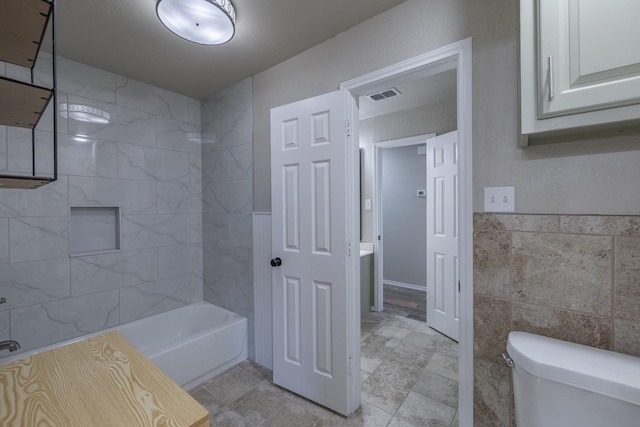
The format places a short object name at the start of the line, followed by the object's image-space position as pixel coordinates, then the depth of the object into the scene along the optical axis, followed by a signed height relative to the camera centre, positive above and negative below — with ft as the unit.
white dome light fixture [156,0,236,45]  4.48 +3.41
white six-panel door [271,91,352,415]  5.45 -0.76
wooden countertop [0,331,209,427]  1.99 -1.50
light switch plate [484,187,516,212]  3.88 +0.19
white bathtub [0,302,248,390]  6.24 -3.35
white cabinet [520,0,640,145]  2.72 +1.58
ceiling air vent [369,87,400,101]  8.60 +3.85
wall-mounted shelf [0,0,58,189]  2.24 +1.60
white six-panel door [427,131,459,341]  8.52 -0.76
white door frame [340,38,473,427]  4.18 -0.12
